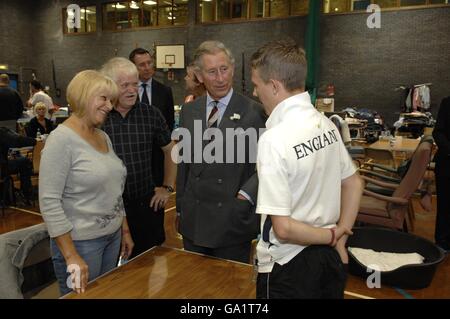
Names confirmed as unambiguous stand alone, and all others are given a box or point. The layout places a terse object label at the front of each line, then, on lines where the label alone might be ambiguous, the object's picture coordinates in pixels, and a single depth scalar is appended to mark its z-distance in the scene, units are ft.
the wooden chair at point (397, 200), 10.67
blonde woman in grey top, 4.48
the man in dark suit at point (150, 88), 9.65
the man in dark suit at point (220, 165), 5.71
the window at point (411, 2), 33.51
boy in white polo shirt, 3.36
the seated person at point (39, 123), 20.72
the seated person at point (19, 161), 15.12
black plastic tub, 9.41
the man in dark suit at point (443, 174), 11.28
